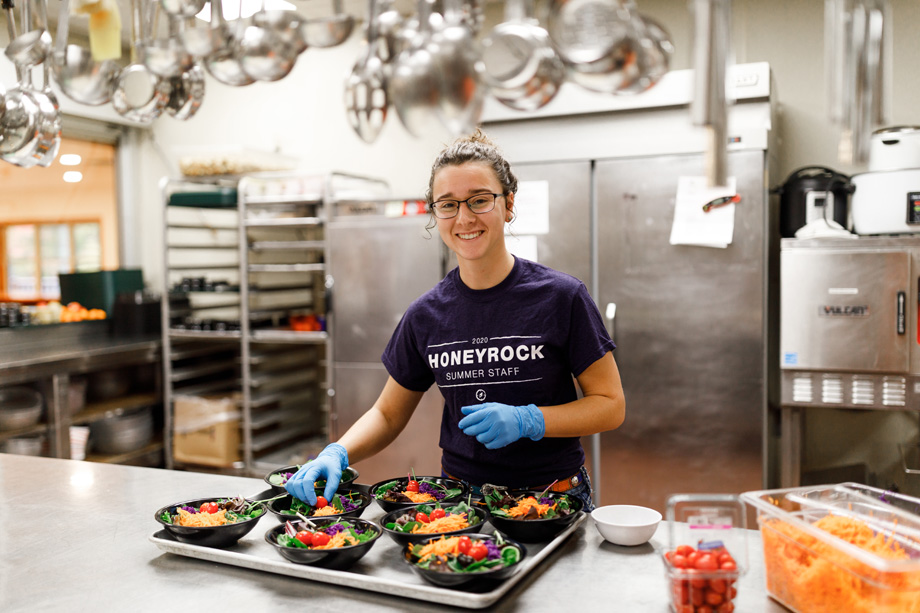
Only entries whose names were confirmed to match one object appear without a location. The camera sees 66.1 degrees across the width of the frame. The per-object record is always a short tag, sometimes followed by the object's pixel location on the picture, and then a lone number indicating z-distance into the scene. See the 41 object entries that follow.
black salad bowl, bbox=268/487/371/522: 1.57
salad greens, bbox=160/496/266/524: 1.56
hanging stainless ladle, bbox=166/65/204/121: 1.67
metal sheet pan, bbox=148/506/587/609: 1.24
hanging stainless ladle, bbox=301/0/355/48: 1.31
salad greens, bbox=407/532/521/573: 1.27
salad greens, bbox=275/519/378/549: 1.41
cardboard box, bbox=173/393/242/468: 4.46
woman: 1.84
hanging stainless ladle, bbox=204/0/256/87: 1.40
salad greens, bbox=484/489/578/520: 1.50
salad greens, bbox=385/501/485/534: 1.44
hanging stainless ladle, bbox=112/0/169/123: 1.64
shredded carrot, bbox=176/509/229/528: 1.52
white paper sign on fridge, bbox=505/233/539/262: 3.56
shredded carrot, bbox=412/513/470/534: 1.43
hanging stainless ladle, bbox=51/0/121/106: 1.71
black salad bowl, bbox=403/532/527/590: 1.24
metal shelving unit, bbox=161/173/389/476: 4.32
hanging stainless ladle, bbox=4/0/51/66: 1.65
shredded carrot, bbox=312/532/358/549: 1.38
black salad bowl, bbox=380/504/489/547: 1.38
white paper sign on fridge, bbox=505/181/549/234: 3.54
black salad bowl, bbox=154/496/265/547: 1.48
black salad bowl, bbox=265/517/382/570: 1.35
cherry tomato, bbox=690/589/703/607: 1.17
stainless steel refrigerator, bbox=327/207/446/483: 3.81
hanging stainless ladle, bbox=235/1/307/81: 1.37
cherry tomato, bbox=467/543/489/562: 1.29
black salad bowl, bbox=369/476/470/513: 1.61
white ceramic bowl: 1.50
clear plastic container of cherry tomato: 1.16
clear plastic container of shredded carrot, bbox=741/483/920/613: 1.08
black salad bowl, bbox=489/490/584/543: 1.45
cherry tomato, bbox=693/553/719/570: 1.16
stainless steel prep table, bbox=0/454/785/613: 1.29
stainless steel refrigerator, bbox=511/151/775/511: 3.21
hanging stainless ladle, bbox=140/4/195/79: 1.41
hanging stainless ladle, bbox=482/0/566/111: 1.09
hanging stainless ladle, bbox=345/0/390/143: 1.27
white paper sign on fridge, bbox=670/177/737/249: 3.22
